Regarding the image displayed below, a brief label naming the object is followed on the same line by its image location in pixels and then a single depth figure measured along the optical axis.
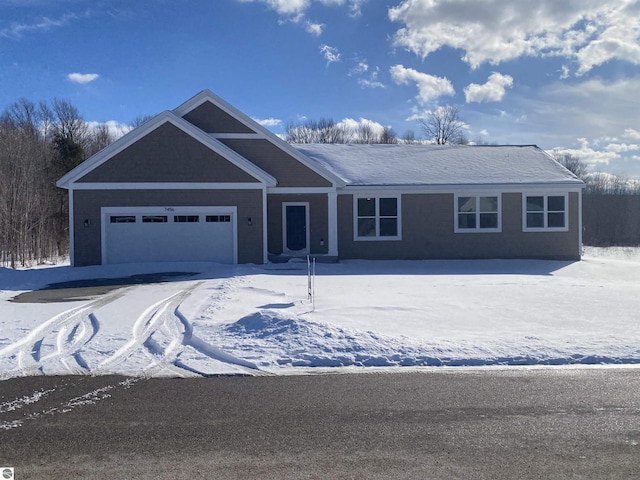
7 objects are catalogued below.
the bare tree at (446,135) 51.19
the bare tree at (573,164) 62.36
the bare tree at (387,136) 57.09
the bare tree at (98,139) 50.00
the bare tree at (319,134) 55.00
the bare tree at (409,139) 56.47
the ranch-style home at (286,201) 18.86
